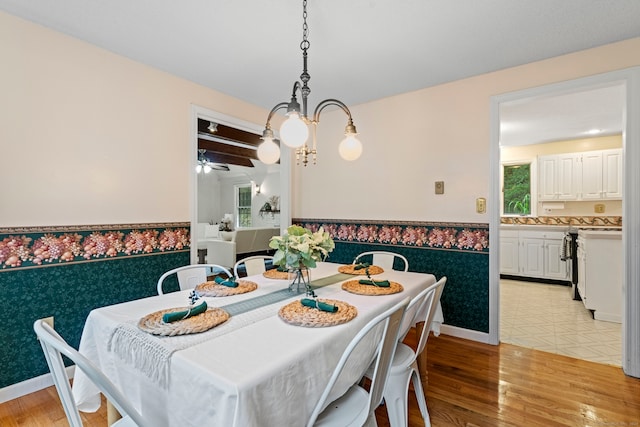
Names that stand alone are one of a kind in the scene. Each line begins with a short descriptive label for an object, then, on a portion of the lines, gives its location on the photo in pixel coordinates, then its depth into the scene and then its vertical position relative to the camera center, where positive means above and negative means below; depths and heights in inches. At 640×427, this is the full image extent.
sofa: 231.3 -24.1
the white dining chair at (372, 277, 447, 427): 57.6 -30.3
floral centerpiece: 66.2 -7.1
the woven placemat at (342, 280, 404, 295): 68.2 -16.8
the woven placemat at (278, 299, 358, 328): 49.4 -16.9
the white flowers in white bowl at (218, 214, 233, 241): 369.1 -10.0
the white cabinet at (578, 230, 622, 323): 127.3 -24.4
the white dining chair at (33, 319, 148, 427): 31.5 -17.2
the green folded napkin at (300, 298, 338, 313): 53.7 -16.0
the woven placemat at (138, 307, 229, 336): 45.0 -16.6
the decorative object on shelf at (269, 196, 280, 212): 346.0 +14.1
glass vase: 70.0 -16.4
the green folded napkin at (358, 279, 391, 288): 72.6 -16.1
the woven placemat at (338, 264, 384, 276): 90.4 -16.5
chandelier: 68.5 +18.9
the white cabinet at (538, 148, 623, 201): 180.7 +23.9
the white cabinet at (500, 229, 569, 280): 185.8 -24.3
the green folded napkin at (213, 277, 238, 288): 71.2 -15.7
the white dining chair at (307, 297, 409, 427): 41.2 -25.6
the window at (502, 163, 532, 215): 214.2 +18.3
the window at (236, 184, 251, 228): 379.6 +12.0
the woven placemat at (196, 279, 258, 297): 65.7 -16.4
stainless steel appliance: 159.9 -20.9
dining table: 34.8 -18.7
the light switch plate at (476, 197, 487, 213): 111.7 +3.5
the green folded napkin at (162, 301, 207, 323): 47.7 -15.8
